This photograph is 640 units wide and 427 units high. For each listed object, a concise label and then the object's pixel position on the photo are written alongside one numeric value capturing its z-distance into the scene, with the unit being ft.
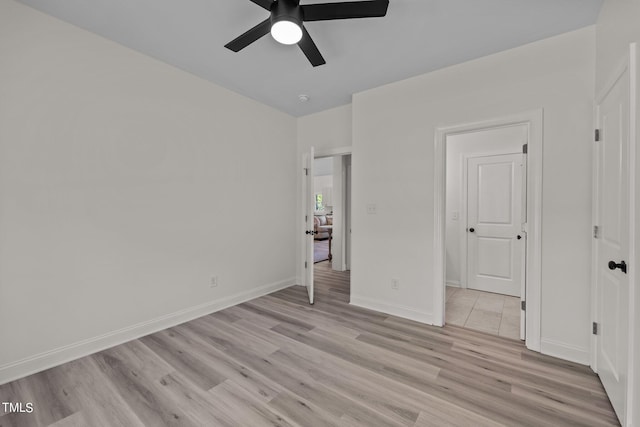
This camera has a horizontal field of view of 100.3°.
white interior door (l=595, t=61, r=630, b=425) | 4.83
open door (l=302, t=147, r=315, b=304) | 11.34
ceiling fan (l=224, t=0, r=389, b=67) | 5.09
